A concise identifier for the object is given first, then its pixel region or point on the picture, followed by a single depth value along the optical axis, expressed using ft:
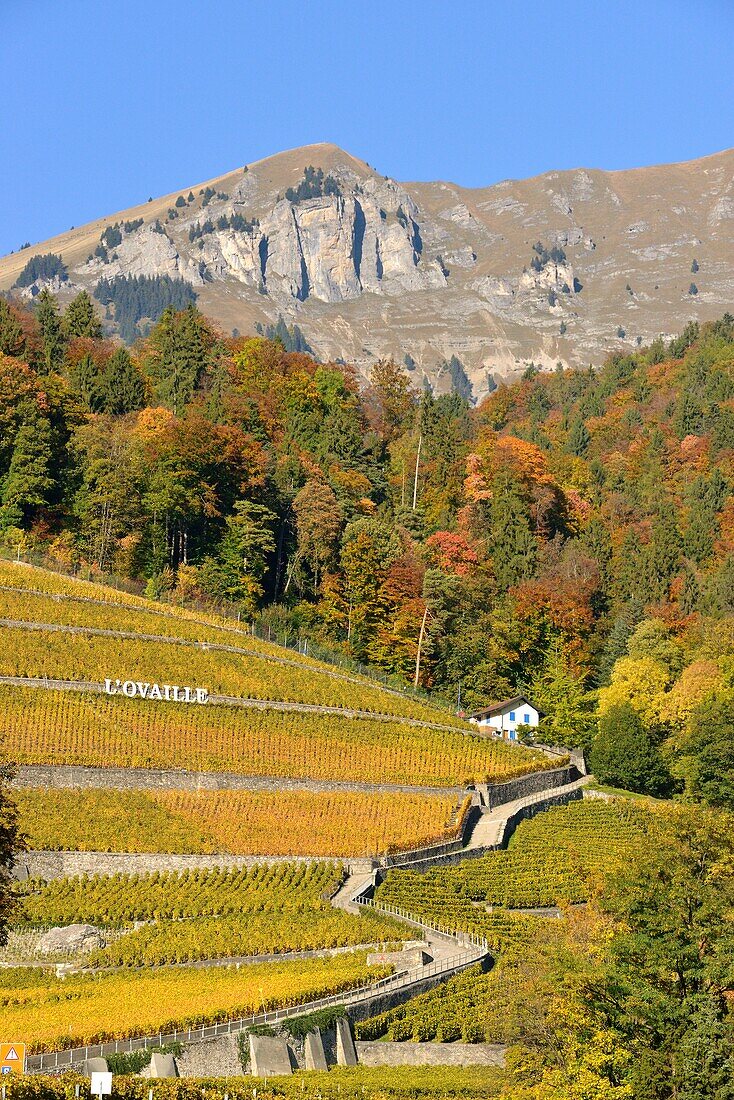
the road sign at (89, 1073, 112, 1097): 97.50
